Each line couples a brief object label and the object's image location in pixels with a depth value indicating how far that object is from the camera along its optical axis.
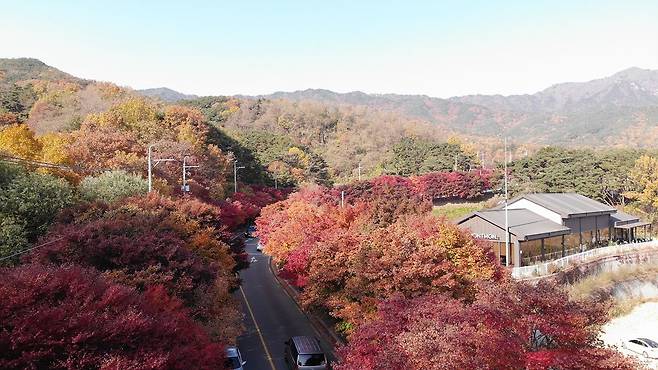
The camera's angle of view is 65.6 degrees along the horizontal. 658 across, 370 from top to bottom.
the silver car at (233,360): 19.25
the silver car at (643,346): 25.10
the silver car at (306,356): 19.88
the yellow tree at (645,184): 59.00
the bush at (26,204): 21.11
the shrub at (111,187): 29.38
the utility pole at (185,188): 38.56
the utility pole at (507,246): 32.09
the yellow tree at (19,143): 34.12
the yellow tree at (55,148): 34.84
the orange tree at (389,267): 20.25
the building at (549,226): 34.56
